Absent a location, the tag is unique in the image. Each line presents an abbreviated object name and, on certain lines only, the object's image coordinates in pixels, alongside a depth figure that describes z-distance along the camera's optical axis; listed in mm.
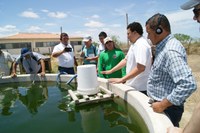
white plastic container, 2383
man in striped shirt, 1136
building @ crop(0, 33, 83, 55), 20890
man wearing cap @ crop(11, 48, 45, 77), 3597
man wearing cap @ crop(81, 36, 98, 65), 3675
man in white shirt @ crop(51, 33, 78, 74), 3451
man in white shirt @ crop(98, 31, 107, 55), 3572
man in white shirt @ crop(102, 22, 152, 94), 1729
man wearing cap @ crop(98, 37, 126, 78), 2757
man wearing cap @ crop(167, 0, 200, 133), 678
